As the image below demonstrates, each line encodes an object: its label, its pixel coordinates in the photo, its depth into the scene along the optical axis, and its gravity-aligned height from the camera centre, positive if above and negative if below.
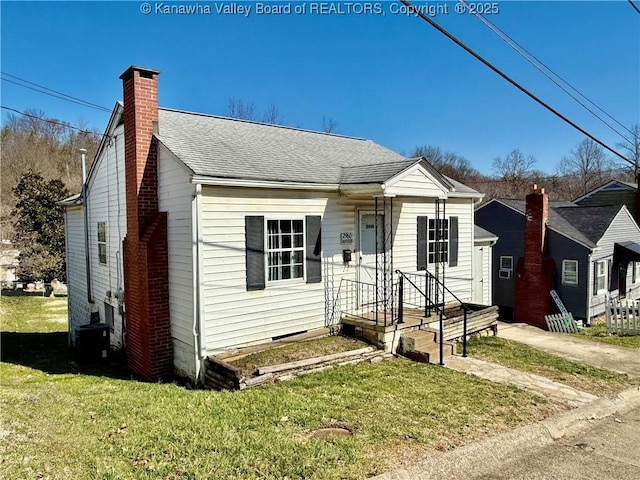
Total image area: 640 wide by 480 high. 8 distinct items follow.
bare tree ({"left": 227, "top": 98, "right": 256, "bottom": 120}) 29.36 +8.29
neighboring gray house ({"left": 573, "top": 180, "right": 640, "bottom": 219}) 25.50 +1.75
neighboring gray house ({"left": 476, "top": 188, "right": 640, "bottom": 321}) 18.73 -1.22
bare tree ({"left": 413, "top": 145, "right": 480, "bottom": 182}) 51.88 +8.04
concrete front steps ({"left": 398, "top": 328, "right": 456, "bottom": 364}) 8.79 -2.58
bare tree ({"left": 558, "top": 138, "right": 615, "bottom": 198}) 47.72 +5.68
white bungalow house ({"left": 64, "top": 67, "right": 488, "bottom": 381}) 8.19 -0.07
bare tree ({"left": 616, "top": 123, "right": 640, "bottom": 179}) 29.41 +4.84
